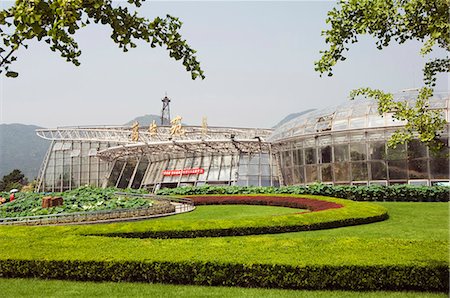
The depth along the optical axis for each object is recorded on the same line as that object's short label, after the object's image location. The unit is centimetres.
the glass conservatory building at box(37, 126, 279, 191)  4694
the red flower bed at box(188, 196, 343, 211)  2158
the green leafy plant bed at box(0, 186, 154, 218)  1969
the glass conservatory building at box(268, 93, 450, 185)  2823
